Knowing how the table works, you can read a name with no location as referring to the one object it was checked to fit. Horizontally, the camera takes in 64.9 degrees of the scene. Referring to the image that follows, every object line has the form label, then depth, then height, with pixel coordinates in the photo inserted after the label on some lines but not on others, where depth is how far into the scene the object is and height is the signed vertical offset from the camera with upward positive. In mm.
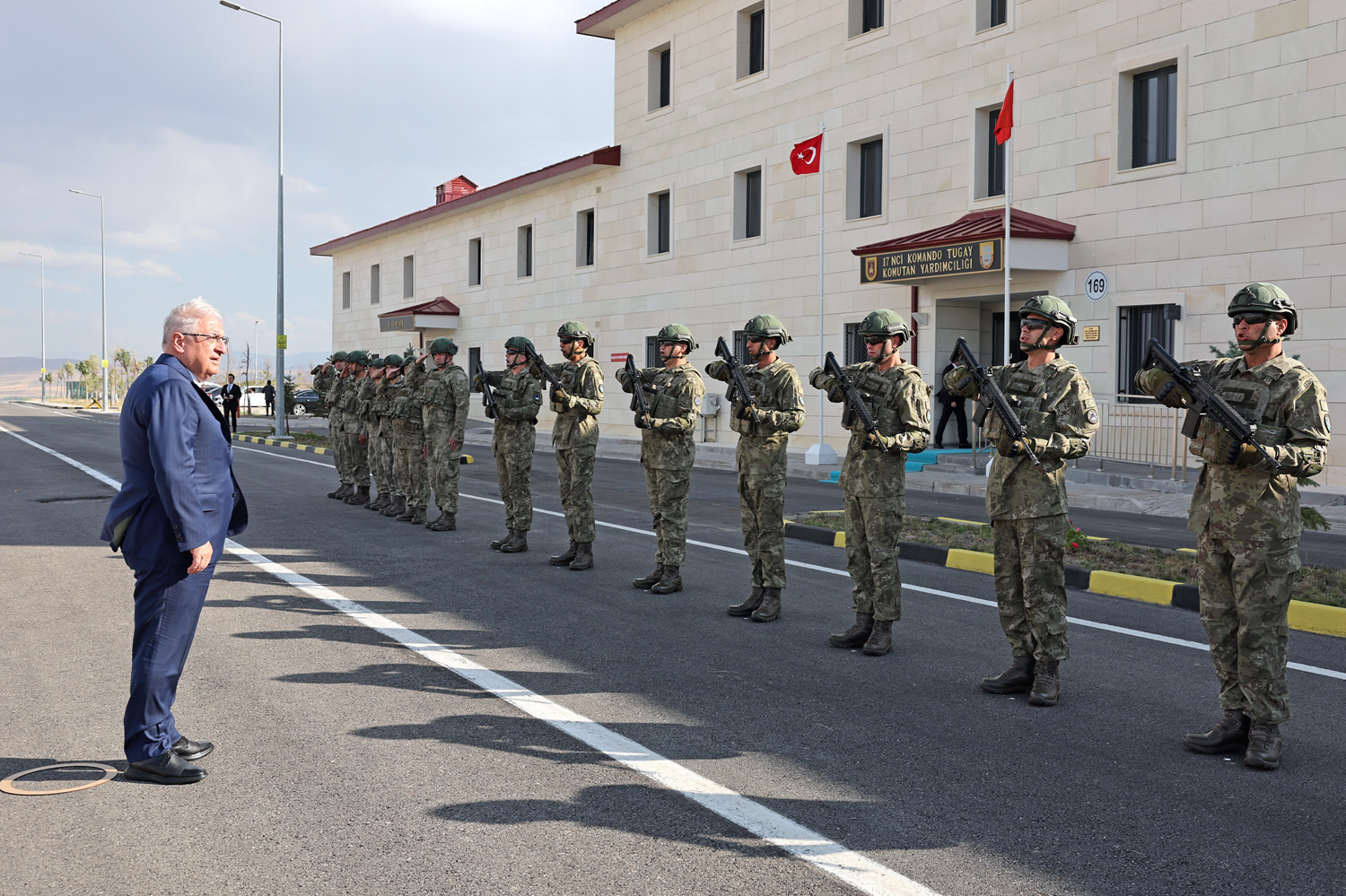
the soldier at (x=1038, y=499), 5387 -422
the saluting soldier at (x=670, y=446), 8055 -236
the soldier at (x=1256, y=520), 4555 -450
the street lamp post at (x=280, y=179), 29188 +6482
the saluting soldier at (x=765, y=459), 7199 -300
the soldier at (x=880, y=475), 6320 -359
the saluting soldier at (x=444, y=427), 11359 -135
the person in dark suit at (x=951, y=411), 19891 +71
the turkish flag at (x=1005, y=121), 16484 +4628
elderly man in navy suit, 4117 -468
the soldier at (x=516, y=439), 9938 -230
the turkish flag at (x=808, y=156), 20781 +5112
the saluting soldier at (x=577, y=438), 9062 -197
